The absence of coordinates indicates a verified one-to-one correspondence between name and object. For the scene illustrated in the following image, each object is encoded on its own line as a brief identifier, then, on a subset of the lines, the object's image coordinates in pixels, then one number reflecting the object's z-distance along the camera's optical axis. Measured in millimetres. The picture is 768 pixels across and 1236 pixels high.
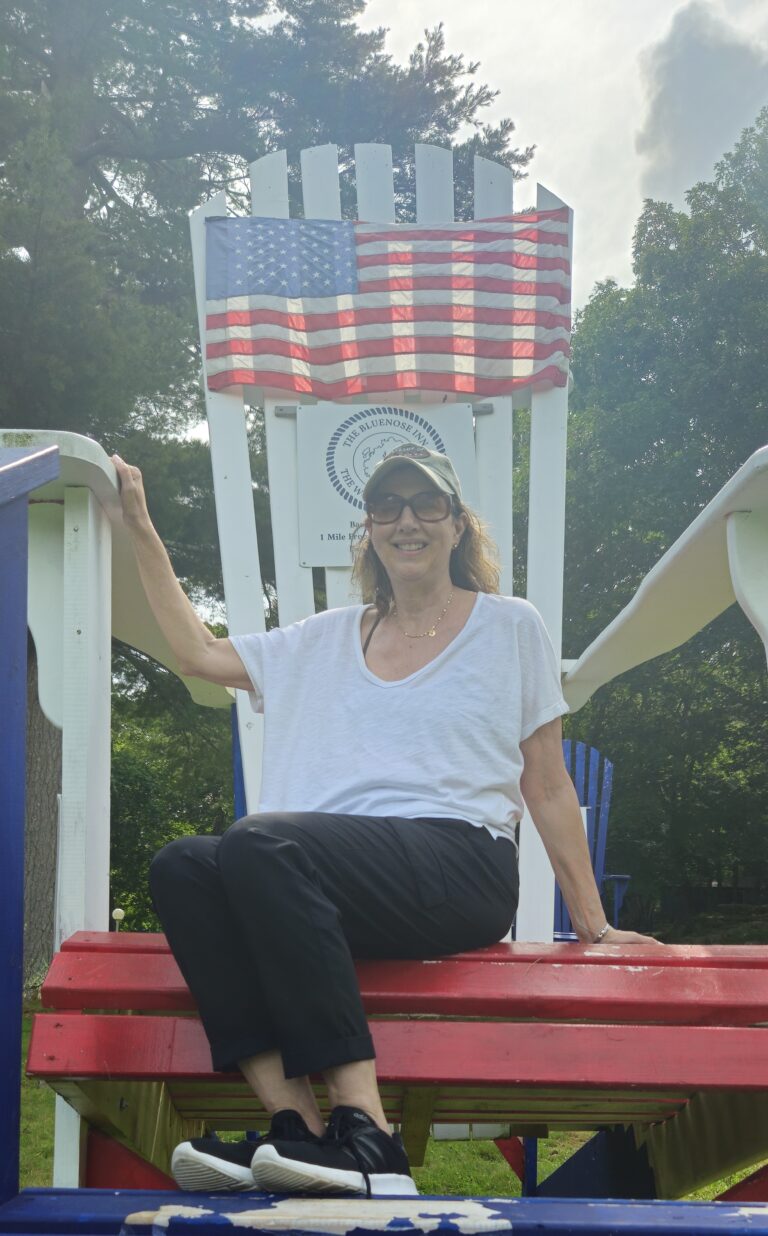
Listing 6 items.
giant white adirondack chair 1694
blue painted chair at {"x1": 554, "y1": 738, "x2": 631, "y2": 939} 4893
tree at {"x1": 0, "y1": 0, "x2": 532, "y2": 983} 7207
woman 1228
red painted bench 1288
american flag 3178
